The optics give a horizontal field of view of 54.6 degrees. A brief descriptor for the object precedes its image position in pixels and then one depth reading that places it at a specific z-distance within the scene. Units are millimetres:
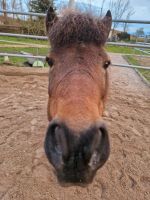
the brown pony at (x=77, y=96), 794
